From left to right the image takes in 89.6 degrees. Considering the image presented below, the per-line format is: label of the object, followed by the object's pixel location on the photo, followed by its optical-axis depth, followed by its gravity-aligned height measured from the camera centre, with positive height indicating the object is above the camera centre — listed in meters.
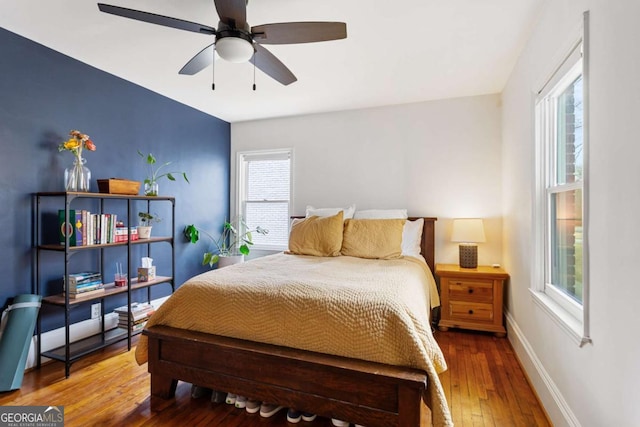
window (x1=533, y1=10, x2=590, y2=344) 1.62 +0.11
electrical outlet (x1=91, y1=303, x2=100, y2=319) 2.86 -0.88
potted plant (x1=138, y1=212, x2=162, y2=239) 3.05 -0.10
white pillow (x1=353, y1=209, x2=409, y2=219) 3.48 +0.00
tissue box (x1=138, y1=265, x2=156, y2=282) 3.05 -0.58
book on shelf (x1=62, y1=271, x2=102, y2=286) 2.45 -0.51
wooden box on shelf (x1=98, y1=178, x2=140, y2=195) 2.65 +0.22
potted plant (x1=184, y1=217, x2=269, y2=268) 4.11 -0.41
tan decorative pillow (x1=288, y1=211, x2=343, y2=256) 3.12 -0.23
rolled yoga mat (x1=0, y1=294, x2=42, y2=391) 2.08 -0.84
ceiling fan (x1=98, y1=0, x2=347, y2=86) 1.61 +1.00
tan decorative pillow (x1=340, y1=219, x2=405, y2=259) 3.00 -0.24
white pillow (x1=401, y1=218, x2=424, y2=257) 3.24 -0.24
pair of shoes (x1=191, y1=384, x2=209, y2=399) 2.03 -1.13
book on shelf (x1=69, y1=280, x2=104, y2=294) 2.44 -0.58
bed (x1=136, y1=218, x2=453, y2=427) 1.50 -0.74
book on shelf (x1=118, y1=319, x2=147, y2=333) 2.85 -1.02
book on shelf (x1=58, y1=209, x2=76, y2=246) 2.33 -0.10
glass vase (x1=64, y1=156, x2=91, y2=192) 2.47 +0.27
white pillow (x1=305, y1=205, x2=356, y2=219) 3.64 +0.02
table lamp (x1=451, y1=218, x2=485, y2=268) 3.17 -0.23
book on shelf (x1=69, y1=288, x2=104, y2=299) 2.44 -0.63
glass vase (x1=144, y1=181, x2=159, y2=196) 3.16 +0.25
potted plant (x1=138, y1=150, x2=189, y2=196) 3.19 +0.41
